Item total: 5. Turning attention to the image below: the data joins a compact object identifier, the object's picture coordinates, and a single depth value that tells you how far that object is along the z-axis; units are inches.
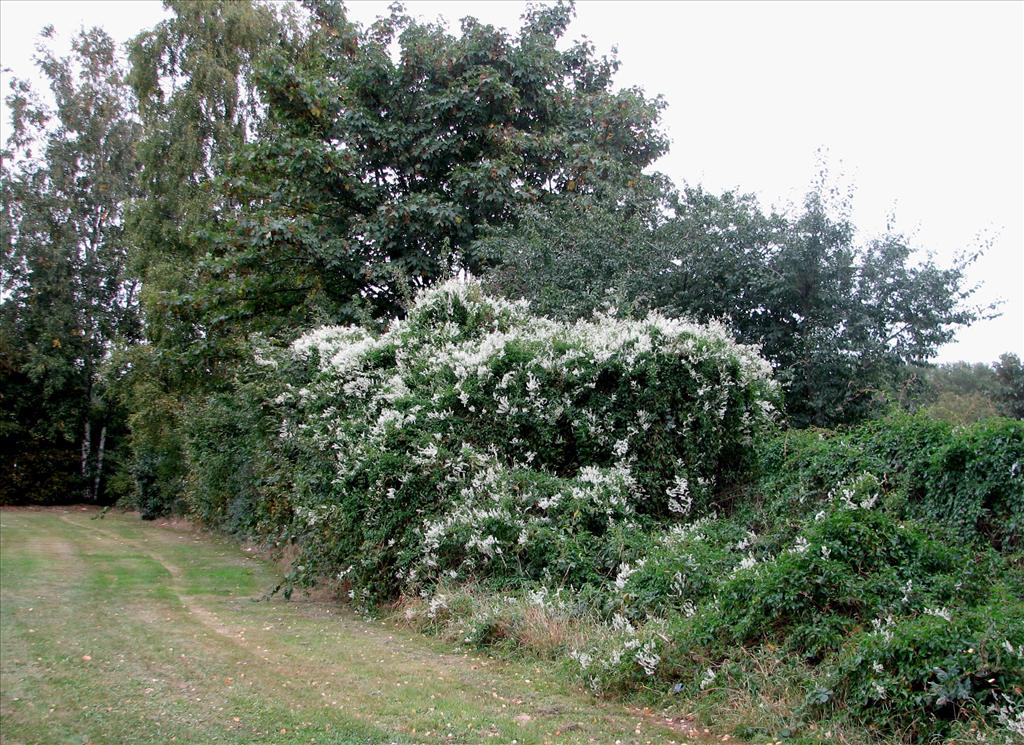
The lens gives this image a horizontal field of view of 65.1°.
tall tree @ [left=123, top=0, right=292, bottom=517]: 877.8
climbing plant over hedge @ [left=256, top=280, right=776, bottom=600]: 340.2
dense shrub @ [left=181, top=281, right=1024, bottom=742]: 203.3
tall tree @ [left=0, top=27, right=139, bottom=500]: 1251.8
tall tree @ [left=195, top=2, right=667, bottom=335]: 641.6
